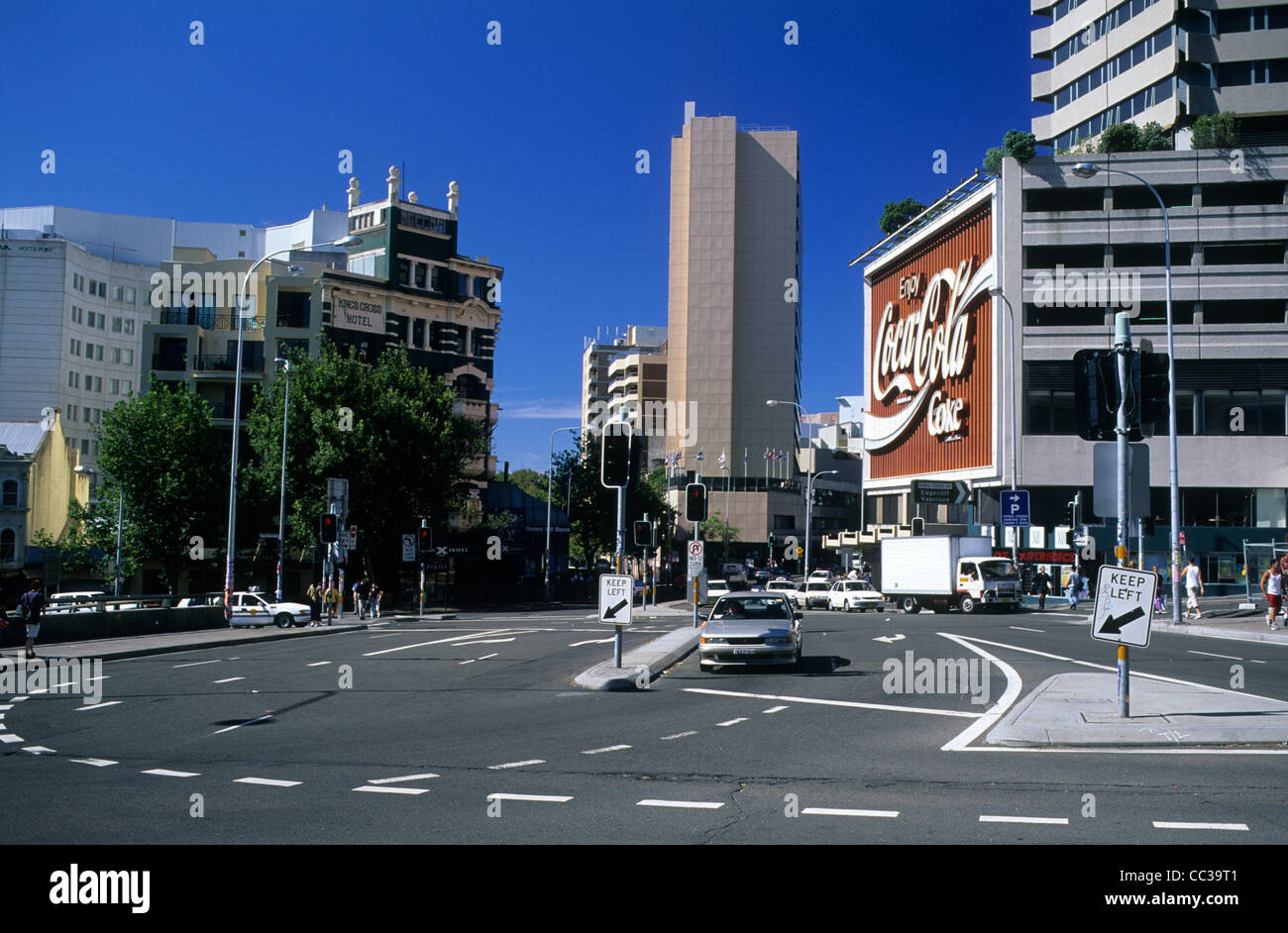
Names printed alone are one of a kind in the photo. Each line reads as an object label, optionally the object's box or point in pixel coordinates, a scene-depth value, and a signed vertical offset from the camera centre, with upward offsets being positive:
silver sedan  18.78 -2.00
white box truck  42.59 -1.81
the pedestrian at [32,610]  21.47 -1.88
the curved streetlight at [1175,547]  32.31 -0.35
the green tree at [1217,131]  57.72 +22.40
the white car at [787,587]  50.36 -3.11
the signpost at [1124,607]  11.97 -0.83
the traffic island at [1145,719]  11.32 -2.18
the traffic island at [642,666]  17.47 -2.63
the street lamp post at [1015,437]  50.96 +4.91
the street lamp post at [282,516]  46.75 +0.29
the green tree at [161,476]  53.34 +2.31
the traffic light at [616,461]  18.67 +1.19
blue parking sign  45.58 +1.07
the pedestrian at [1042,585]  45.34 -2.25
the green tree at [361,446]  49.97 +3.77
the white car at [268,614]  38.06 -3.32
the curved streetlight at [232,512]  35.59 +0.36
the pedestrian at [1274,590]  28.77 -1.46
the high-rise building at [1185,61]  61.09 +28.39
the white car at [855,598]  47.91 -3.08
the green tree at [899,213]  76.50 +23.38
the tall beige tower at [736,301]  121.06 +26.47
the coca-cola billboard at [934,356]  64.50 +12.10
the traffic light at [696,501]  26.12 +0.70
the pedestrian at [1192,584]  35.81 -1.68
